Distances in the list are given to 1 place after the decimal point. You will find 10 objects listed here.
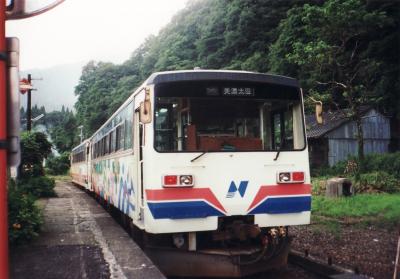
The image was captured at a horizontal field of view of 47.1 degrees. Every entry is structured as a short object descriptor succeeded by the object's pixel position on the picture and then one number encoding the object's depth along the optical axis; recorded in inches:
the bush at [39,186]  745.6
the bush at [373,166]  864.3
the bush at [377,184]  690.8
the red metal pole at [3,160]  97.7
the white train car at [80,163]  868.0
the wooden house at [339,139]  1253.1
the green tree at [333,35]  828.6
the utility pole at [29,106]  929.4
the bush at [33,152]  714.2
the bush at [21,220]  302.2
